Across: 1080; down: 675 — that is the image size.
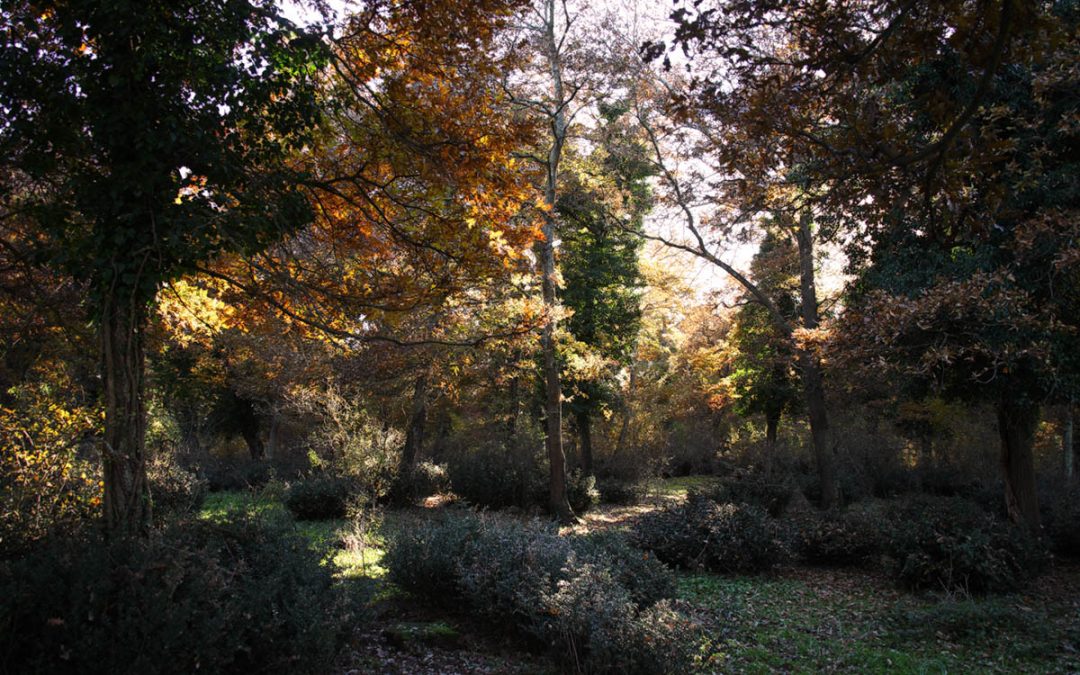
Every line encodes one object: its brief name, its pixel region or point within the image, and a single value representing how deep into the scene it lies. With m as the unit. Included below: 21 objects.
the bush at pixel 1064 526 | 10.67
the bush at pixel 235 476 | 17.92
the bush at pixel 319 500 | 12.77
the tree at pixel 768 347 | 18.50
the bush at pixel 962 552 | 8.67
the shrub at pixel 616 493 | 18.05
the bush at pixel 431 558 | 6.58
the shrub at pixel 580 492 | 16.05
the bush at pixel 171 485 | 11.32
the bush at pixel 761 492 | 13.55
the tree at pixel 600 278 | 18.19
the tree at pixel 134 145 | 4.25
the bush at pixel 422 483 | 14.91
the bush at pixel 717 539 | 9.97
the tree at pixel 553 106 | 14.44
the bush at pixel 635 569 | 6.38
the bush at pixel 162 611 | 3.35
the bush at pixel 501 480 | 15.61
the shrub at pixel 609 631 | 4.74
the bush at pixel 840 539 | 10.32
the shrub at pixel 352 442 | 12.59
